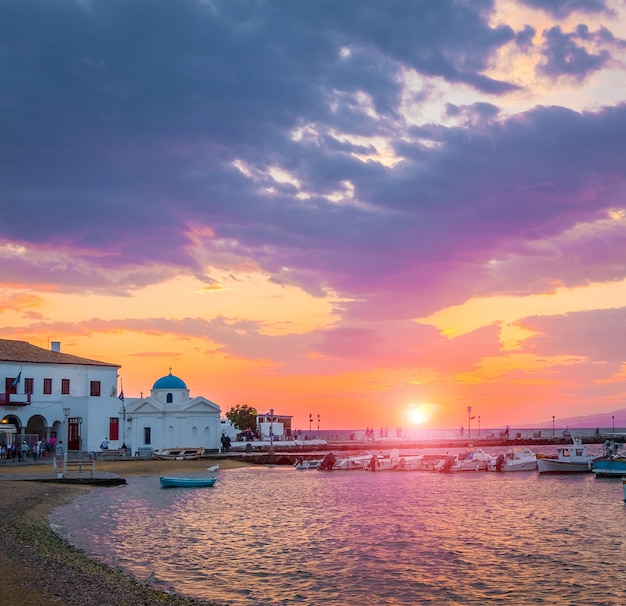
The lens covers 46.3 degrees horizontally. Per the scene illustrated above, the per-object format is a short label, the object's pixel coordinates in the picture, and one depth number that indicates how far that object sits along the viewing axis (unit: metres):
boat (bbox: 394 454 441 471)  86.19
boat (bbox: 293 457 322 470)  86.19
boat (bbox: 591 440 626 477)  73.56
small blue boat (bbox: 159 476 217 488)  57.09
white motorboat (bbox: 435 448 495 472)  84.69
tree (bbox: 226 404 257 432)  137.25
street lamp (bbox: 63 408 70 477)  54.60
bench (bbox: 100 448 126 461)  76.06
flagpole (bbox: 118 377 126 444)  81.44
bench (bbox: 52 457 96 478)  55.81
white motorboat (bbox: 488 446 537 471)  85.06
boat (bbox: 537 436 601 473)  79.75
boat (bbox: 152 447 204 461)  78.12
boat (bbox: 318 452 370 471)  85.38
